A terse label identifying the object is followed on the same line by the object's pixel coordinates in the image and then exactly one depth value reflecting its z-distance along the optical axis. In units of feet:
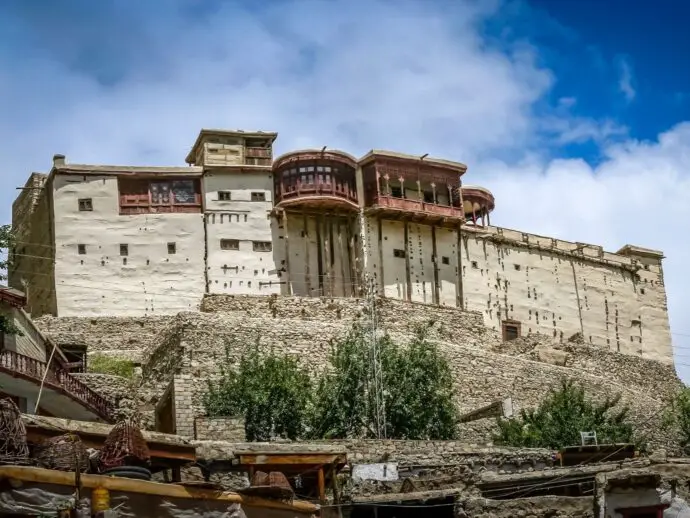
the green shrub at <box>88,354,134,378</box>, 141.69
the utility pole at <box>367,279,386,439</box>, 112.88
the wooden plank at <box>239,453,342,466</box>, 68.54
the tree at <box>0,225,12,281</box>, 79.83
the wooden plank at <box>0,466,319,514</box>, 50.26
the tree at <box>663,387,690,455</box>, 132.05
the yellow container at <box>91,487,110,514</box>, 50.88
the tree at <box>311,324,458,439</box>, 115.03
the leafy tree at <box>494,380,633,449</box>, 113.50
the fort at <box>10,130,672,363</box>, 164.25
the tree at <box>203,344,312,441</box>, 110.83
